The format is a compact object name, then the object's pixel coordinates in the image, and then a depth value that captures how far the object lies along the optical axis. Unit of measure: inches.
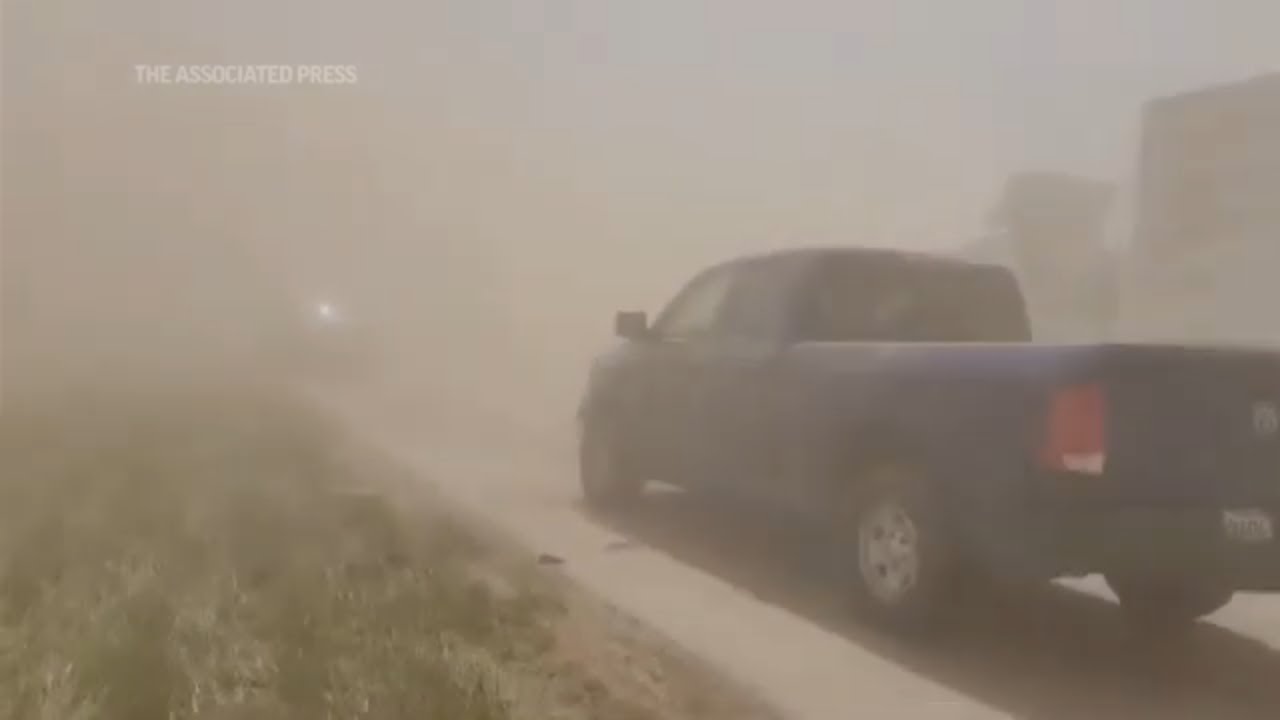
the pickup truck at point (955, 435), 120.0
